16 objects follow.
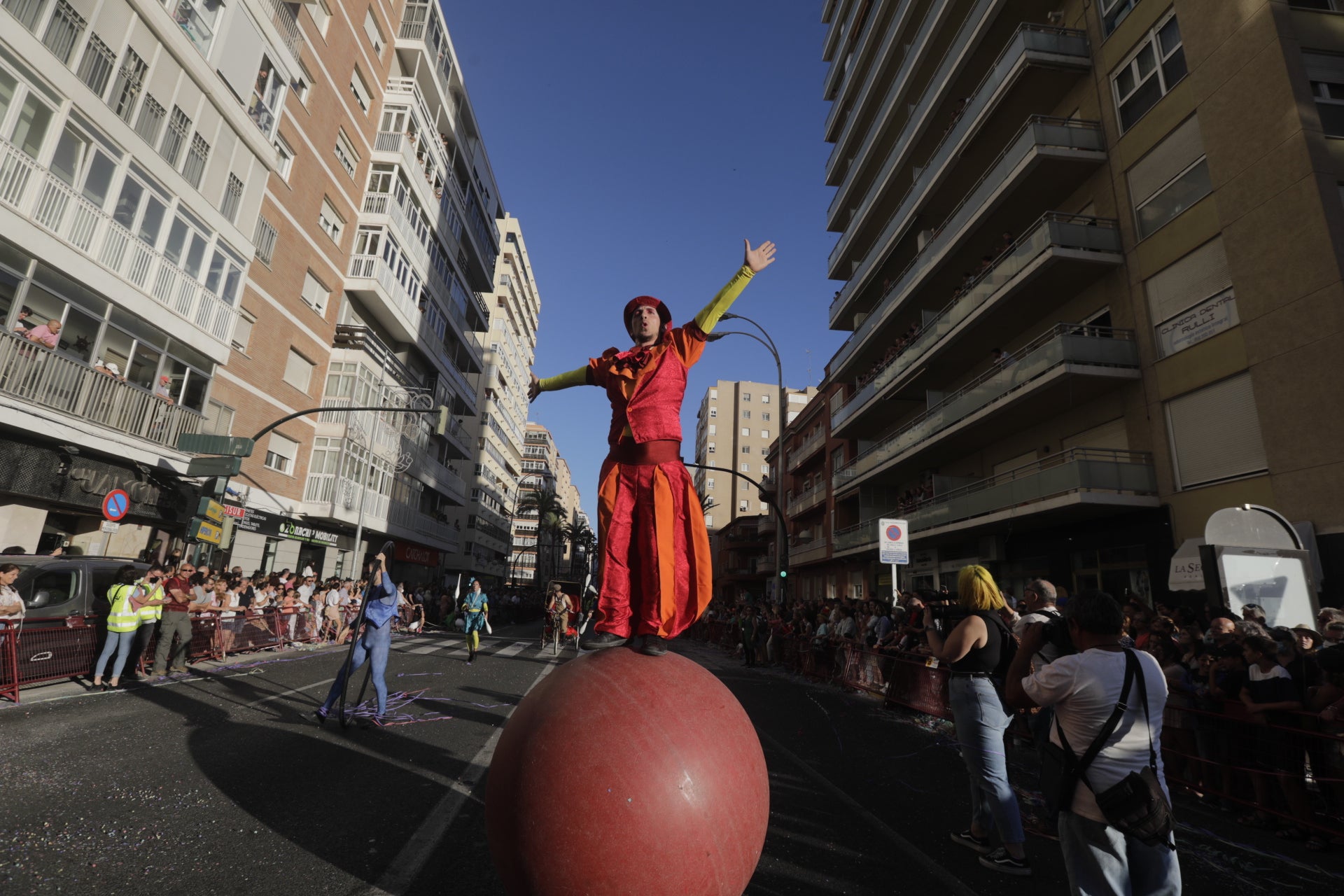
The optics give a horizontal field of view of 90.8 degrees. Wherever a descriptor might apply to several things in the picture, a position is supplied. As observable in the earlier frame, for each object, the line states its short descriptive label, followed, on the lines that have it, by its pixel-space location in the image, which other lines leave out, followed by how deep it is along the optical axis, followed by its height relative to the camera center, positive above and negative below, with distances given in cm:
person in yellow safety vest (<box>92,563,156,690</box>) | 952 -56
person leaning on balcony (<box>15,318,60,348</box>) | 1299 +470
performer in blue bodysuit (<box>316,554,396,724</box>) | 787 -42
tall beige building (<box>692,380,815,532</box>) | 8825 +2286
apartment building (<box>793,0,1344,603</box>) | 1220 +836
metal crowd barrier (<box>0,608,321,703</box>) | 841 -99
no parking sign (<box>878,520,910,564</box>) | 1325 +157
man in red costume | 377 +61
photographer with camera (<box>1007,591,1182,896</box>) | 274 -55
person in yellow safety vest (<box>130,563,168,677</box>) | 1018 -37
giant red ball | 248 -71
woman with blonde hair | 435 -59
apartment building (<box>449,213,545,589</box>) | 5434 +1760
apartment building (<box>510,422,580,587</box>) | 10606 +1340
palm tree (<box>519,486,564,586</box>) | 7688 +1096
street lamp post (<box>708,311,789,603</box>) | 2211 +267
